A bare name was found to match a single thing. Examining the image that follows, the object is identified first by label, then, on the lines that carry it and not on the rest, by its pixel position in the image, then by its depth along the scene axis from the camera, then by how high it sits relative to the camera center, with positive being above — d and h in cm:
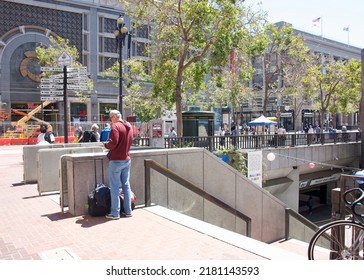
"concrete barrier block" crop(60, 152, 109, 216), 634 -98
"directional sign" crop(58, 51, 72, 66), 1210 +216
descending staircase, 1065 -393
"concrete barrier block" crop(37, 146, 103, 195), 835 -108
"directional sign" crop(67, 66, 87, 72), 1232 +190
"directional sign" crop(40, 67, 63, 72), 1171 +183
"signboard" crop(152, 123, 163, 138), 1418 -28
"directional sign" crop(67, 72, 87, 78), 1241 +176
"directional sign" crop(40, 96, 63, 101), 1246 +90
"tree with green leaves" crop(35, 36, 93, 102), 2605 +512
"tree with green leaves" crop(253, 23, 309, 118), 2280 +467
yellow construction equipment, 2884 -59
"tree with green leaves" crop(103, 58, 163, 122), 2053 +136
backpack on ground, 620 -136
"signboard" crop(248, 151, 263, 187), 1568 -195
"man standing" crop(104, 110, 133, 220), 597 -63
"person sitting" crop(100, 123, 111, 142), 1072 -35
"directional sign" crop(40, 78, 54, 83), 1248 +154
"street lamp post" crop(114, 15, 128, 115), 1652 +430
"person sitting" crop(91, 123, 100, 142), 1270 -35
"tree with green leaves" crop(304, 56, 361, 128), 2616 +328
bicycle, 414 -137
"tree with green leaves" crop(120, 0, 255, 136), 1432 +372
